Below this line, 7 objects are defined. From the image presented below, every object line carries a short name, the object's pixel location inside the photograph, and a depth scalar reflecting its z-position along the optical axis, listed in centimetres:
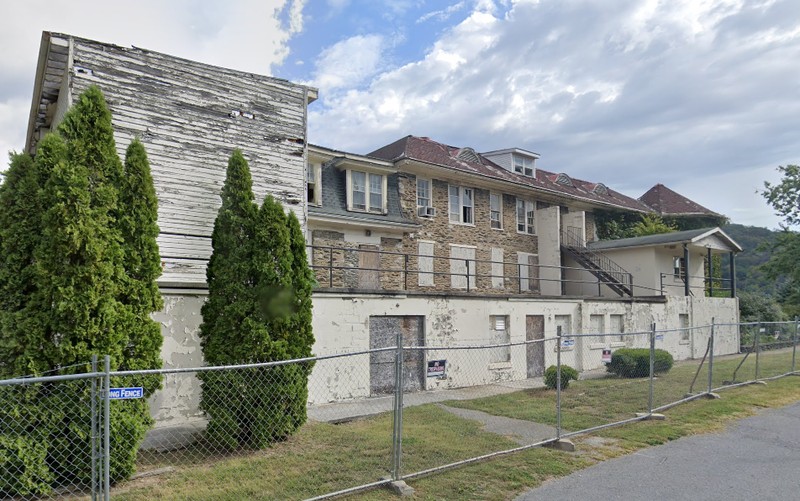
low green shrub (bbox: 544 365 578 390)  1421
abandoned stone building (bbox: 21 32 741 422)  1102
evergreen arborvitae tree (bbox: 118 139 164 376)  755
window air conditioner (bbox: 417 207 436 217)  2225
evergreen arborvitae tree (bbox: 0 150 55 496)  641
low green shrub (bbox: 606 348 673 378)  1662
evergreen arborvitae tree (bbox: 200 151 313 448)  876
